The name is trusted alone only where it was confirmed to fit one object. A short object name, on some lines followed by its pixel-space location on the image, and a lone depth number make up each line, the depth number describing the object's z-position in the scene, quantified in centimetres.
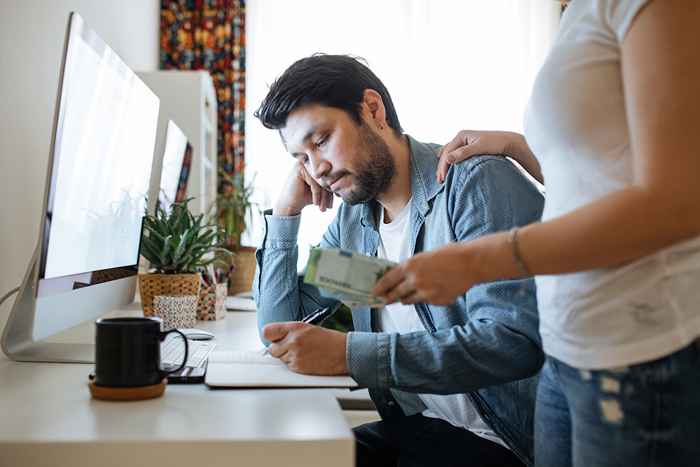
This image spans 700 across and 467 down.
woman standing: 69
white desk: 74
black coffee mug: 90
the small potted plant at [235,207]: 388
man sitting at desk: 108
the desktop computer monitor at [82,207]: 109
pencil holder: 204
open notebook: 100
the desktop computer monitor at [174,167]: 227
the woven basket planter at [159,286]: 174
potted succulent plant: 175
